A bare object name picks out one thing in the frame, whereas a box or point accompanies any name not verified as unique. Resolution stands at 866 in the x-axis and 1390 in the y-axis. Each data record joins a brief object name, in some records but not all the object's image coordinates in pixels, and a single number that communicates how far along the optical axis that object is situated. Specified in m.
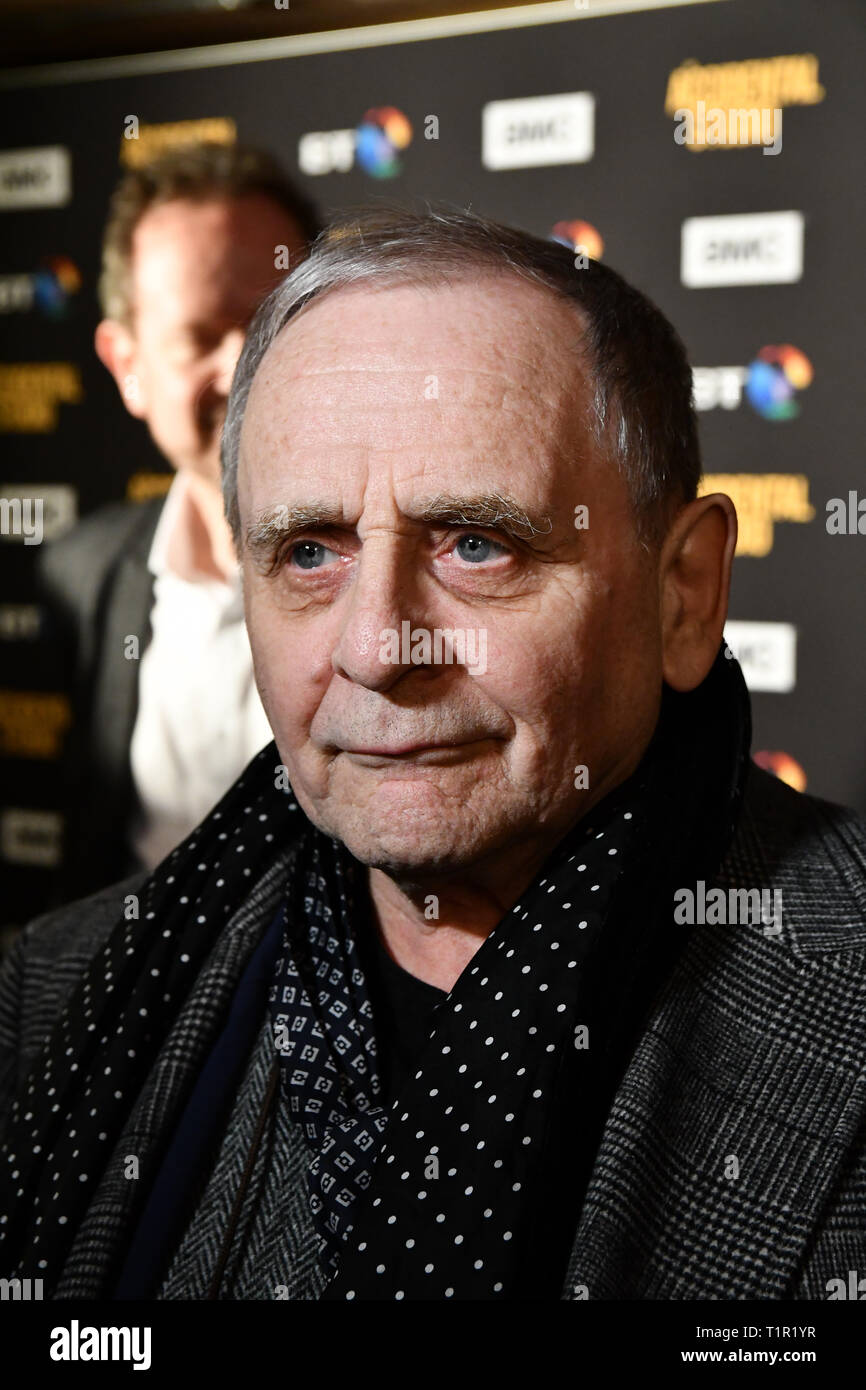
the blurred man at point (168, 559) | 2.04
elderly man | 0.97
